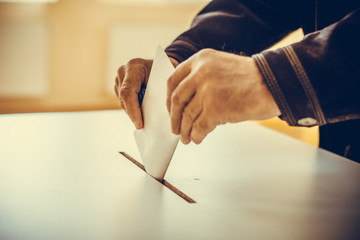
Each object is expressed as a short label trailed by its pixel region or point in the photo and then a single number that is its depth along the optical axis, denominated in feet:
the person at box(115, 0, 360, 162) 2.31
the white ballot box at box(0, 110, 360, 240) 2.07
